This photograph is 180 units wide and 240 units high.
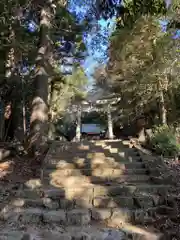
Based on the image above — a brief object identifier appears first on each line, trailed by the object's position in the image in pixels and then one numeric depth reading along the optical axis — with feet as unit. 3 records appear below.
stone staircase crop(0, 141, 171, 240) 8.47
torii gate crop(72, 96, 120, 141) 34.78
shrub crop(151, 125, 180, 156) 16.16
